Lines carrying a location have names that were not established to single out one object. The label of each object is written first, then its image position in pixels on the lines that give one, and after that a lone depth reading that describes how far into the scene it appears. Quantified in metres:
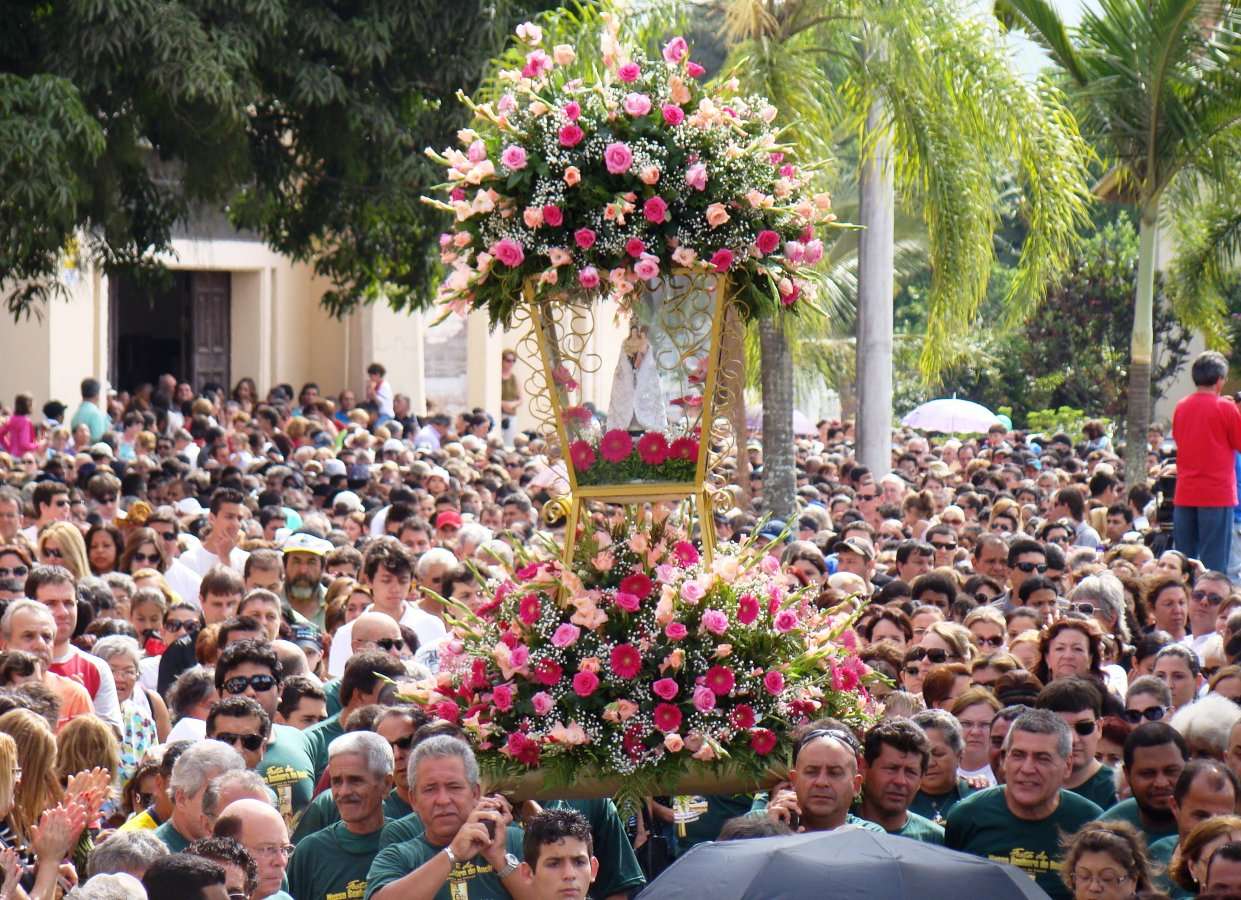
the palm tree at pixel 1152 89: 33.59
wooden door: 59.54
